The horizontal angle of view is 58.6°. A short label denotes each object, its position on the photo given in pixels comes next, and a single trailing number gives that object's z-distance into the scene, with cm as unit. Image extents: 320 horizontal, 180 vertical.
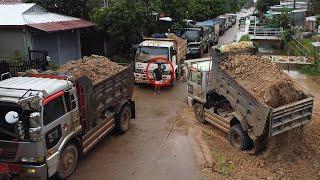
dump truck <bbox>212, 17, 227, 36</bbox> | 2998
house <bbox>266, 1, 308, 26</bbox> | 3089
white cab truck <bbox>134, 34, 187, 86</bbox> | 1293
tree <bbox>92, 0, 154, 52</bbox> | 1572
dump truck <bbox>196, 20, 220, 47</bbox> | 2288
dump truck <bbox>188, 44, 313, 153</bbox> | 701
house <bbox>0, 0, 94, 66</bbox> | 1335
